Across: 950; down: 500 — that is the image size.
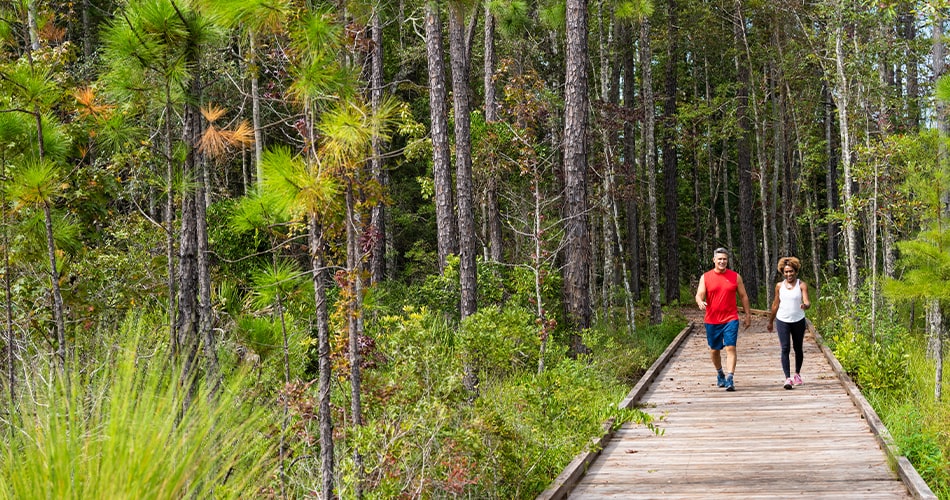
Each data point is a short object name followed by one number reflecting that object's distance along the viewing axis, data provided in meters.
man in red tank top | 10.65
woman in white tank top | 10.35
